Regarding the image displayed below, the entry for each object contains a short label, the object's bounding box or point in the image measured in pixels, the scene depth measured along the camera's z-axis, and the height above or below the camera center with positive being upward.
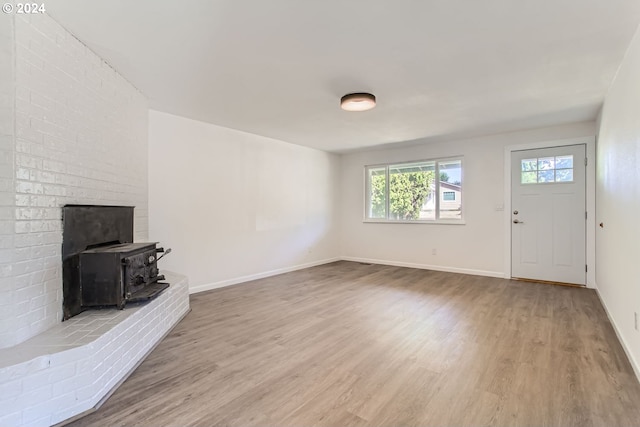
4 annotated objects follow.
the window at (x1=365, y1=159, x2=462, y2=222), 5.43 +0.43
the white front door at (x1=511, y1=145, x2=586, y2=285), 4.31 +0.00
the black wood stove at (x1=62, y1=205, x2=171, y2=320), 2.08 -0.39
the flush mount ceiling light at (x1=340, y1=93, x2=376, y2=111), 3.08 +1.14
